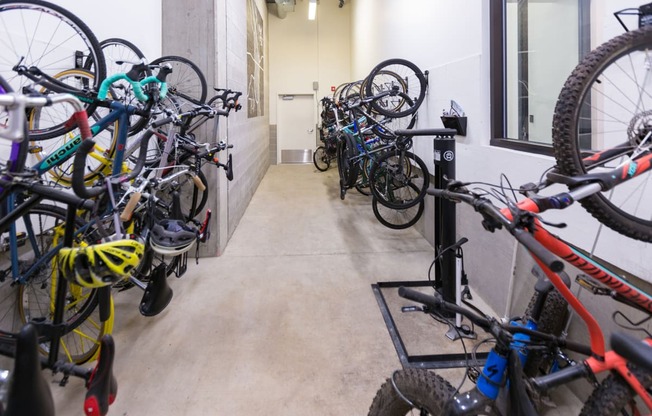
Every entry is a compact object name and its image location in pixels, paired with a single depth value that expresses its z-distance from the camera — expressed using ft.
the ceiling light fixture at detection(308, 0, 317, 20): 24.80
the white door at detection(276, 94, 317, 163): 33.71
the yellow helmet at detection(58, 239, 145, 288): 4.13
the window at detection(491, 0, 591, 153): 6.48
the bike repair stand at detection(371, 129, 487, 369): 7.30
